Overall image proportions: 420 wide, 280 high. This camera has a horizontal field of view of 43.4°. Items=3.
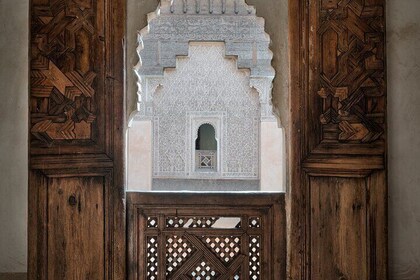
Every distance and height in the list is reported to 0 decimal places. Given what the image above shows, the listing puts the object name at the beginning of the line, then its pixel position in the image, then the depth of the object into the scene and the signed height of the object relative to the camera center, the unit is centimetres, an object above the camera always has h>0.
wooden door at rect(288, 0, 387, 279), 286 +0
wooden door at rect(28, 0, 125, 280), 290 +1
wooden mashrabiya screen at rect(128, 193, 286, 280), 303 -57
